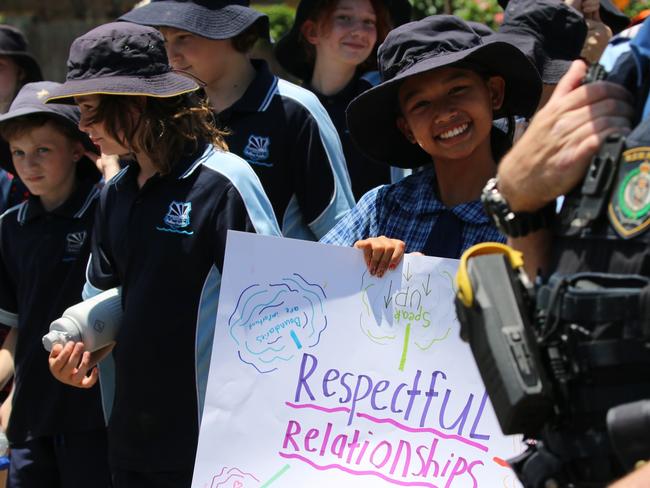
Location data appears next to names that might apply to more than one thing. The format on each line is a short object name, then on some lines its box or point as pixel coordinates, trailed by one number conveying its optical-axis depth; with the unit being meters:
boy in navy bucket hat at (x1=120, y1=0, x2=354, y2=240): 4.21
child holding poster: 3.04
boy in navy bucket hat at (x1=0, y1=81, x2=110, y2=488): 4.21
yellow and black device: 1.95
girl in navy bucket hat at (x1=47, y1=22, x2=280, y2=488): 3.46
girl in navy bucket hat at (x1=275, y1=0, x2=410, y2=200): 5.00
